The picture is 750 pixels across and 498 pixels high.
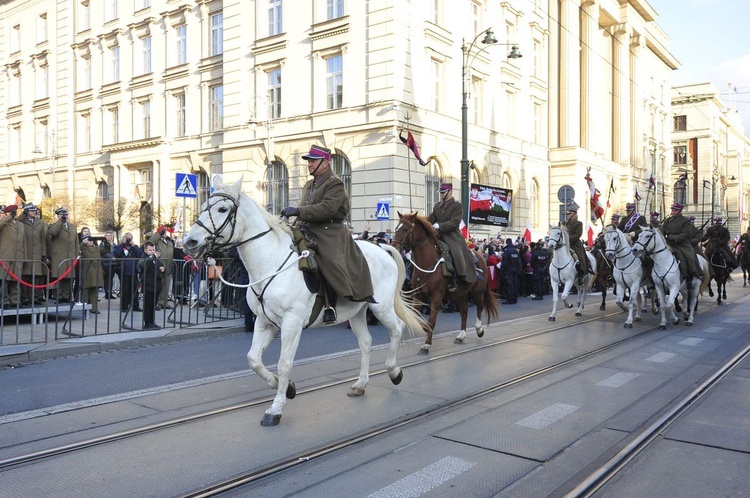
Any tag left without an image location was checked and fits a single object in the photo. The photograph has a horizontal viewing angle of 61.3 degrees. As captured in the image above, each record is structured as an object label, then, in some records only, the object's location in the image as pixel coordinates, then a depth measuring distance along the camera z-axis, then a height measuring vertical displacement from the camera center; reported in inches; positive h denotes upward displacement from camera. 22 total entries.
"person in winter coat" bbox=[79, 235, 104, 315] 453.4 -21.1
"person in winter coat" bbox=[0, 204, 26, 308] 497.4 +5.3
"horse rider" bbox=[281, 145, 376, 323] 252.2 +3.8
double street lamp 791.7 +107.4
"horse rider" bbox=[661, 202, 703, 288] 546.3 +1.5
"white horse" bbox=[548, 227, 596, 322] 577.3 -19.7
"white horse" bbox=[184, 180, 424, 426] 230.8 -8.7
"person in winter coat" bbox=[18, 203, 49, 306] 497.6 +0.5
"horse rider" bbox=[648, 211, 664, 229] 562.4 +19.8
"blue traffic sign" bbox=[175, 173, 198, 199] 581.0 +53.7
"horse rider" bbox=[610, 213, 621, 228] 550.2 +19.6
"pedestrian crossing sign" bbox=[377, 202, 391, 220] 832.9 +42.7
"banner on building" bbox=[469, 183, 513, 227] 829.8 +49.9
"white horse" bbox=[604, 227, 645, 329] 532.7 -16.5
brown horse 417.4 -9.3
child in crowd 478.0 -32.6
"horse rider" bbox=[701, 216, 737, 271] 743.7 +1.9
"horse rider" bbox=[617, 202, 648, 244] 576.1 +18.2
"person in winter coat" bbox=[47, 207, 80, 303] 538.3 +0.5
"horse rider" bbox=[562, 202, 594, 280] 601.3 +0.8
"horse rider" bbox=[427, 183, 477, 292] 427.8 +4.8
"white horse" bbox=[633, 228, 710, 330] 521.0 -20.9
